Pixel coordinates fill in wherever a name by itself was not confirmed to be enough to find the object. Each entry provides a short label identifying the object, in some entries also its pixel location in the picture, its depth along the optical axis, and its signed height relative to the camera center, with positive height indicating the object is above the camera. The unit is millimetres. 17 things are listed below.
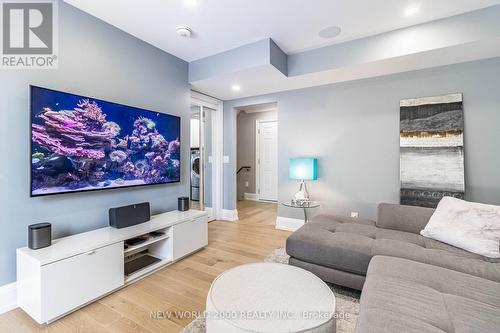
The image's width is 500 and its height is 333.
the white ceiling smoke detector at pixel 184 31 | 2342 +1485
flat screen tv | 1739 +227
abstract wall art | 2494 +194
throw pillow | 1600 -491
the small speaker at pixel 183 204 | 2877 -488
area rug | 1465 -1085
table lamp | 3117 -53
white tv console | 1490 -778
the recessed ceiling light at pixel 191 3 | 1947 +1494
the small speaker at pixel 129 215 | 2158 -492
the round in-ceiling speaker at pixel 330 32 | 2363 +1506
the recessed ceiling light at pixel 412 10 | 2025 +1478
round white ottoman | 955 -683
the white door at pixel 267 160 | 5777 +185
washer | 3959 -128
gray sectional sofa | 925 -649
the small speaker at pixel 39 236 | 1637 -516
